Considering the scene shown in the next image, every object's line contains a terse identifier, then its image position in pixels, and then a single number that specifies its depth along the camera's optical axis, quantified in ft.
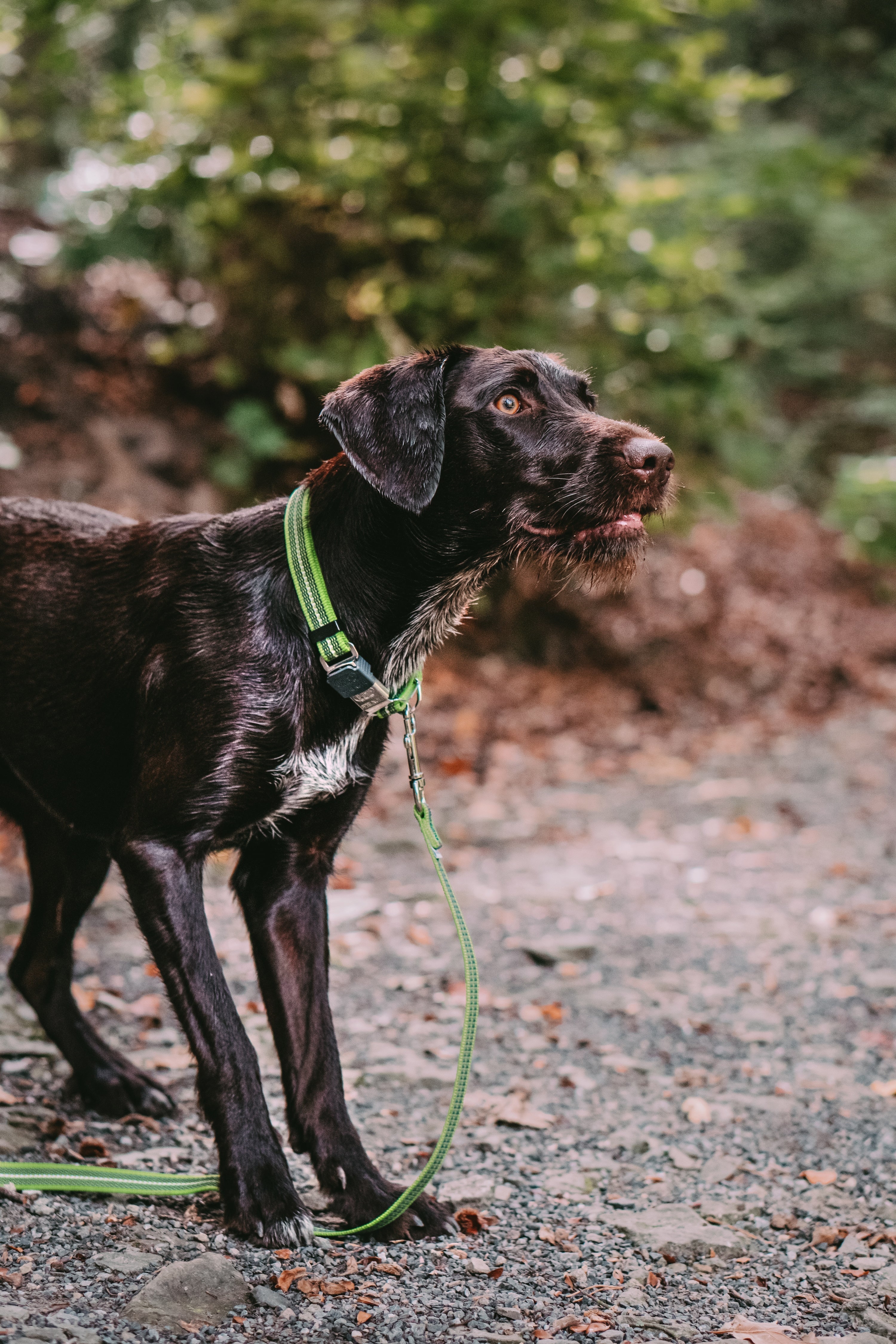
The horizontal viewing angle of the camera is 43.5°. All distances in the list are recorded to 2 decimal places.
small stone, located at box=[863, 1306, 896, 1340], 7.93
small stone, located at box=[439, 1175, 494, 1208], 9.89
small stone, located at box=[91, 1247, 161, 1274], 7.82
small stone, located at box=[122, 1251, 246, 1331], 7.22
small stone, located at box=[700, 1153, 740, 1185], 10.44
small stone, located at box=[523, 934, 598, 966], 16.22
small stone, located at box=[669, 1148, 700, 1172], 10.68
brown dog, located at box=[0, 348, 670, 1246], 8.77
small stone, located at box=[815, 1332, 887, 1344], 7.60
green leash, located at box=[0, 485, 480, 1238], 8.82
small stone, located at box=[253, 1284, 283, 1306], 7.67
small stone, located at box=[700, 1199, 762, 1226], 9.65
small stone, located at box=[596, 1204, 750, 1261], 8.98
